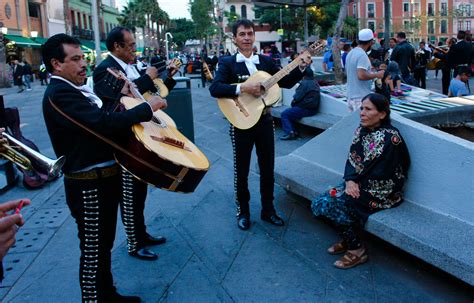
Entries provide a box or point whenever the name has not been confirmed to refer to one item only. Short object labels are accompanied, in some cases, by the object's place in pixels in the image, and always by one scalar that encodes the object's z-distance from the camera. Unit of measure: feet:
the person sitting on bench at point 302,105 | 28.76
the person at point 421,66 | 47.00
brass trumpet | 8.52
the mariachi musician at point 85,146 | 8.92
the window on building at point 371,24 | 258.98
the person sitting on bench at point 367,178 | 11.91
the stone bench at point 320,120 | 26.59
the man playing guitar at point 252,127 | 14.37
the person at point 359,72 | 20.80
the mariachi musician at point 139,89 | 11.60
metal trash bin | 26.35
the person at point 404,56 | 38.91
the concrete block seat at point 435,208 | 10.05
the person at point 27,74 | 84.28
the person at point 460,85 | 28.96
